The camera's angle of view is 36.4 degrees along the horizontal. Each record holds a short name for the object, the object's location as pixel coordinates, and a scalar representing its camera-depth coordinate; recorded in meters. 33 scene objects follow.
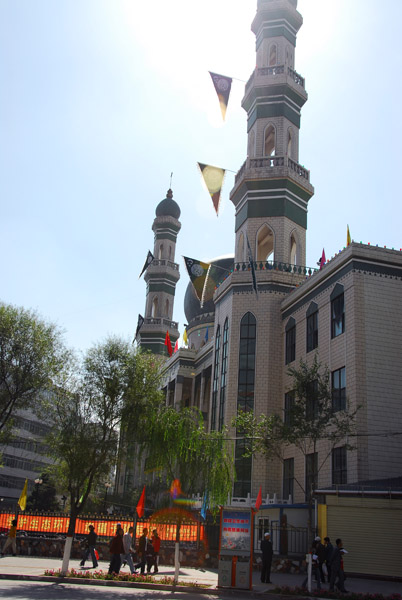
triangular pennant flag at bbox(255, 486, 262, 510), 29.04
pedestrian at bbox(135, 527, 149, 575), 20.34
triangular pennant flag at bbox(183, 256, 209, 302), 36.66
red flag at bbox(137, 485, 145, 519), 27.22
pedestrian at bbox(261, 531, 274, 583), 18.92
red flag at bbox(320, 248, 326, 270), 37.26
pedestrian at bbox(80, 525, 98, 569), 21.94
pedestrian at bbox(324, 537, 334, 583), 19.26
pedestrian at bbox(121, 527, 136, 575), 20.41
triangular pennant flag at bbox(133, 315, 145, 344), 66.06
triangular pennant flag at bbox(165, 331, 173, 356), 60.82
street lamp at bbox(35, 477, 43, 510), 48.36
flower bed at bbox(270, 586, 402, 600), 15.66
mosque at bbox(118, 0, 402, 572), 25.73
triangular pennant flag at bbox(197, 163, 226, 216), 36.06
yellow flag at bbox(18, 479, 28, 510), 29.11
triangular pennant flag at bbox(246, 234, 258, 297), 34.88
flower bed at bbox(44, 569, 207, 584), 17.78
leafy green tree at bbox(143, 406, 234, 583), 23.88
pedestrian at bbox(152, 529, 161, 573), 21.12
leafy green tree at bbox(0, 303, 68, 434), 27.16
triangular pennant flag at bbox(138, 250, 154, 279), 59.38
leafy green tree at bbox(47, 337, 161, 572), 24.11
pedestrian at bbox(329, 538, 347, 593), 17.11
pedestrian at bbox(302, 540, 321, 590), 17.85
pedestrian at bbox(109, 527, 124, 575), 18.98
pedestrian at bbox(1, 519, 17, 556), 24.08
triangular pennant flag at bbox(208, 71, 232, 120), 36.16
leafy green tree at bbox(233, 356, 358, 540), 21.84
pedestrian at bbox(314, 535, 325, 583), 19.45
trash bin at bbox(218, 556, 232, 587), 17.06
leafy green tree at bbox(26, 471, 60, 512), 49.42
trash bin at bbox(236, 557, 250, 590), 16.94
